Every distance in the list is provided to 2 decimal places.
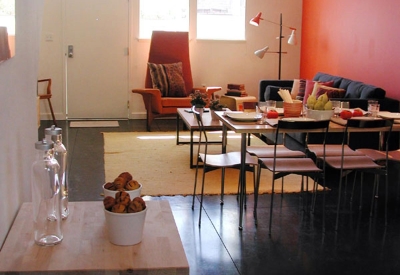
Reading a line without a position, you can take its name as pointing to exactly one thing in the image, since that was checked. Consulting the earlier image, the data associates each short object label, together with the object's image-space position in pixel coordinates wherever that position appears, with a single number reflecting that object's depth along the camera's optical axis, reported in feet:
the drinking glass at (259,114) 12.58
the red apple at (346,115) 13.20
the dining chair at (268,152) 13.35
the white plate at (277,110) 13.57
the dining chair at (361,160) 12.14
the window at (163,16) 27.71
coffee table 15.31
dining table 11.77
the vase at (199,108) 17.97
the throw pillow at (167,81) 25.68
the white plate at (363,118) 12.49
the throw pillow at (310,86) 22.25
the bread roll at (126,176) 6.16
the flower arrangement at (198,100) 18.03
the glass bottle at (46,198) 5.04
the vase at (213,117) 16.33
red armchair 26.48
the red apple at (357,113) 13.47
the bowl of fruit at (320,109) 12.82
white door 26.96
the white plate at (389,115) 13.61
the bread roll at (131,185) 5.97
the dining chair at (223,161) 12.48
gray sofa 17.42
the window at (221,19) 28.27
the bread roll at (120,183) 5.97
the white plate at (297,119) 12.31
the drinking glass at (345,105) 14.20
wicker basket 13.15
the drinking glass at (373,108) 13.53
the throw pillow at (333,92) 20.63
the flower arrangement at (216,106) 16.78
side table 20.48
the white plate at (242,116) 12.52
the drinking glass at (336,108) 13.76
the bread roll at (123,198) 5.40
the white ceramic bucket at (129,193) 5.89
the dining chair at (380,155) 13.41
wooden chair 23.97
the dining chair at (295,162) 11.60
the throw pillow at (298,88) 24.25
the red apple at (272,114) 13.01
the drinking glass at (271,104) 13.73
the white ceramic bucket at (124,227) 5.18
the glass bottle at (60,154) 5.53
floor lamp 26.66
